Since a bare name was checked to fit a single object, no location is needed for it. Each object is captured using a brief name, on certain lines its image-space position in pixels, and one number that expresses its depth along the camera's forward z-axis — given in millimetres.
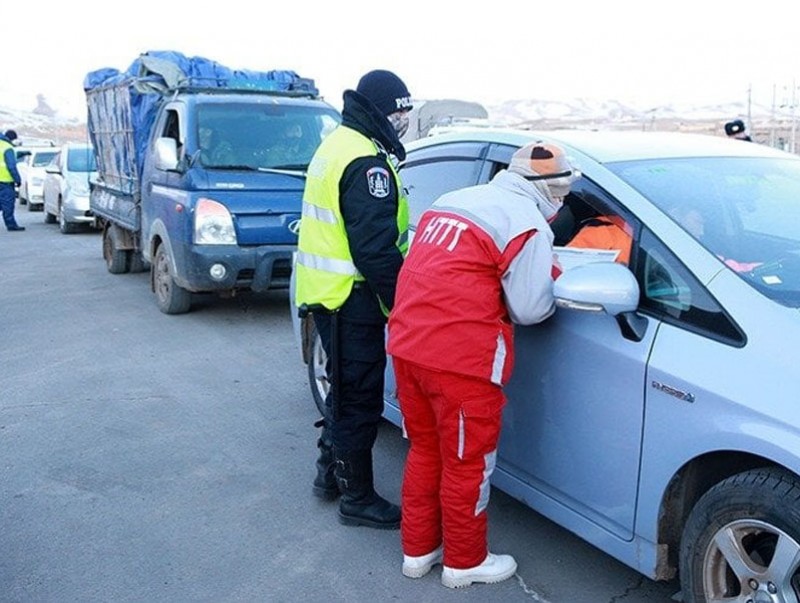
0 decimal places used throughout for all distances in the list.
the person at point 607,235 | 3139
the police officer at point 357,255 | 3541
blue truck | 7660
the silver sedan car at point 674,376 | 2539
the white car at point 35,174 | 21342
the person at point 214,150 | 7988
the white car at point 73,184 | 15844
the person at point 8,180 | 16469
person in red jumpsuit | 3035
